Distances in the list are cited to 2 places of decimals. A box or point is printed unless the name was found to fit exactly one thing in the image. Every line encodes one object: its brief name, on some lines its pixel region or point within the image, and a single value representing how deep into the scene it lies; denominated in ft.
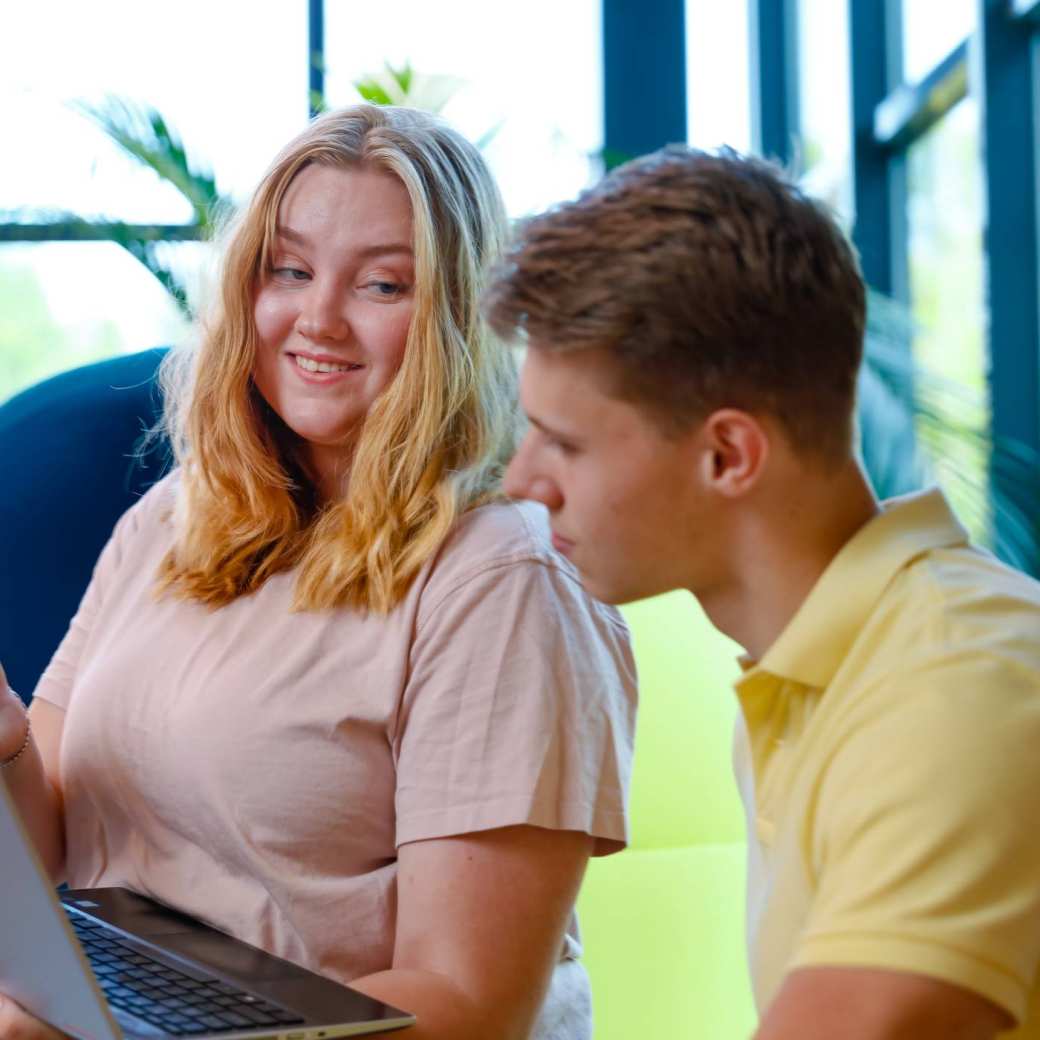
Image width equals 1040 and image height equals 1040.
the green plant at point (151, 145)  13.41
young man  5.11
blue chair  8.60
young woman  6.72
